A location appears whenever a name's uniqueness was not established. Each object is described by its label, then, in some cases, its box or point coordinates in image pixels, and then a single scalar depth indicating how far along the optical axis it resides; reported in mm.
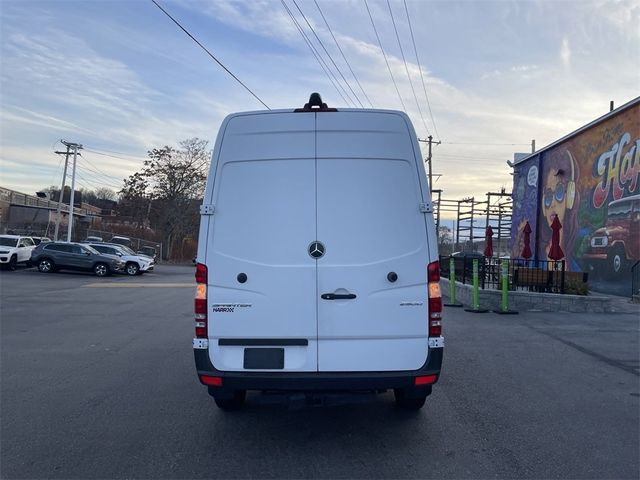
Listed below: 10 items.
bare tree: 48438
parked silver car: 27406
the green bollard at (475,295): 12836
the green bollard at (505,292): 12391
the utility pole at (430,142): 49688
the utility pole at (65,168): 46925
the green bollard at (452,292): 14074
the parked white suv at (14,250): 26359
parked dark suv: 26344
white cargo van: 4090
